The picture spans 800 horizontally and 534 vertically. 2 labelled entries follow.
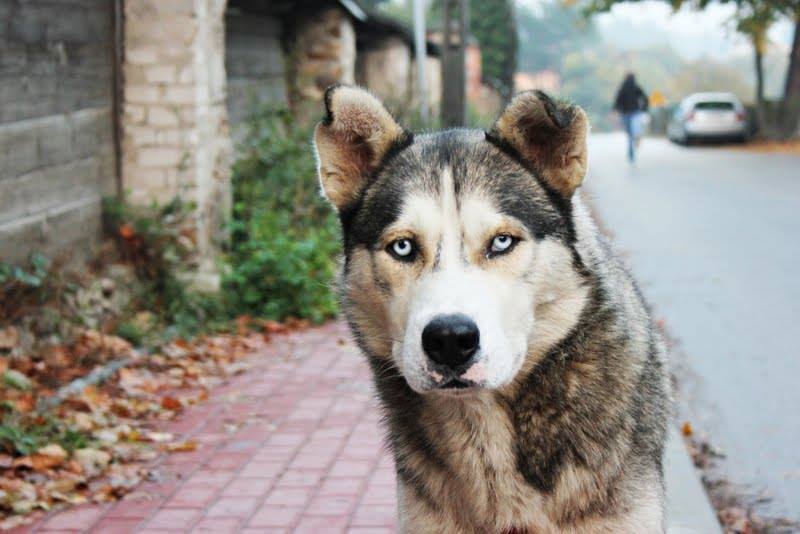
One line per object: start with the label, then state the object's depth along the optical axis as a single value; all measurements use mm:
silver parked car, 39500
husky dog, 3289
